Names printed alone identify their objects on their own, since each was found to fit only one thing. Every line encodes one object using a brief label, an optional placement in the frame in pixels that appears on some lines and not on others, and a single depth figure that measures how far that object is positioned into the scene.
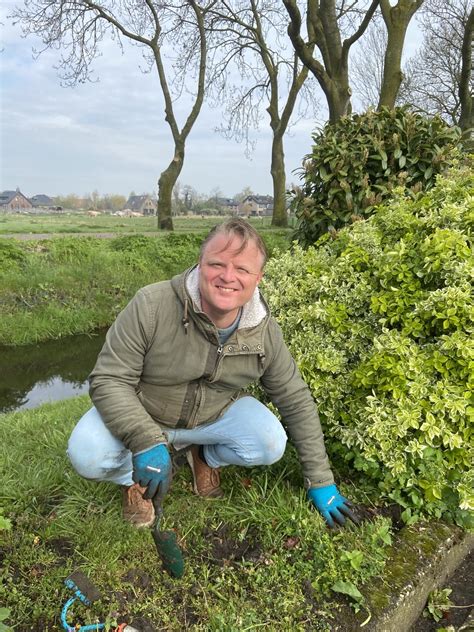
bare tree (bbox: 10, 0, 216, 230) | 15.95
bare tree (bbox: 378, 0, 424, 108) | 9.20
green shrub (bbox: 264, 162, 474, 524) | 2.39
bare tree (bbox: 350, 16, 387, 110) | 26.80
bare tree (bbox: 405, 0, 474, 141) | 19.41
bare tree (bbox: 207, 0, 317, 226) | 18.58
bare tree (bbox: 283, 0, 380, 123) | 9.86
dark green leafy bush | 4.09
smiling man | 2.12
